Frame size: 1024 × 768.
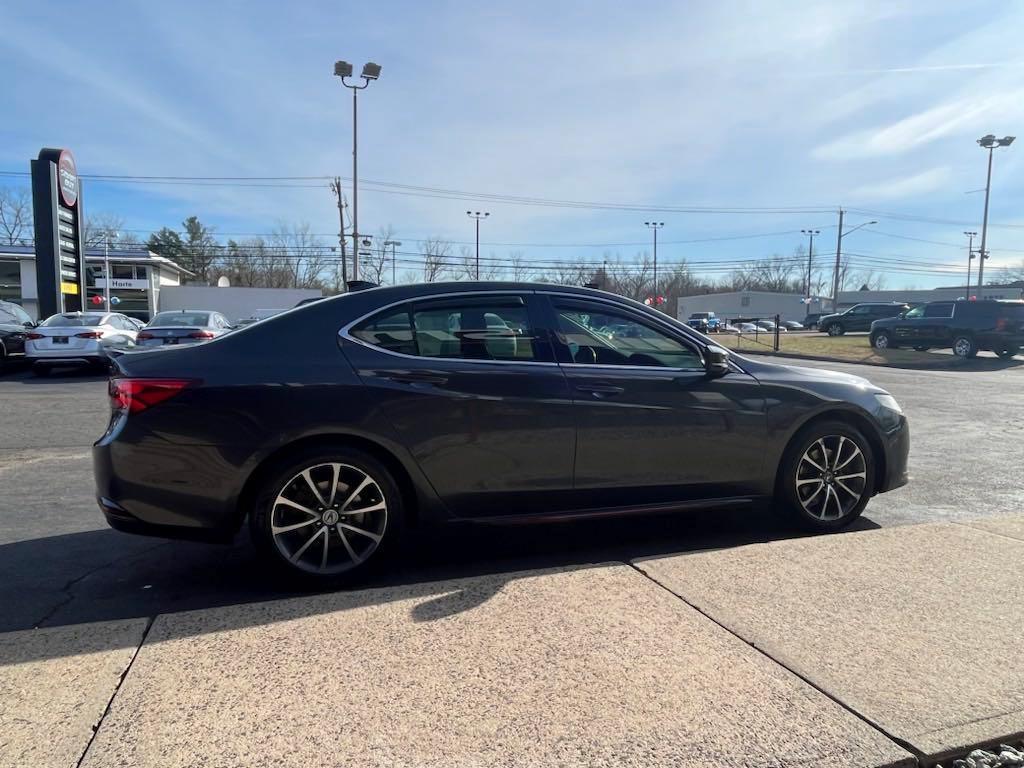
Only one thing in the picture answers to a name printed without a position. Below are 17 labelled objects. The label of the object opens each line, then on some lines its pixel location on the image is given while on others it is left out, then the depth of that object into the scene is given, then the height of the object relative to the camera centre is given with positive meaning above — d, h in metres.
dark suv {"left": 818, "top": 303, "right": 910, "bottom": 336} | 39.19 +0.39
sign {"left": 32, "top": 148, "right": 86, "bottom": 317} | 19.30 +2.46
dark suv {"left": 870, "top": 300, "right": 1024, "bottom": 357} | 20.09 -0.04
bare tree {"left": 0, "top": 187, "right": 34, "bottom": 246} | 65.31 +7.48
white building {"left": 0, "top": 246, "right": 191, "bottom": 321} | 44.81 +2.13
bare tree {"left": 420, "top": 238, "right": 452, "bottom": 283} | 58.97 +4.59
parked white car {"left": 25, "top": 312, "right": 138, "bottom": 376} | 13.91 -0.72
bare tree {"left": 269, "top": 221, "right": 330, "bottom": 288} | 66.25 +5.02
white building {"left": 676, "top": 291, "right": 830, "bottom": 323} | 88.12 +2.39
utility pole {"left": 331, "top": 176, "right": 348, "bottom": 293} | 38.81 +6.03
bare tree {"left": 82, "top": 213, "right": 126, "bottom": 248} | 53.88 +6.16
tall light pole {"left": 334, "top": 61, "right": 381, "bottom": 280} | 26.89 +9.72
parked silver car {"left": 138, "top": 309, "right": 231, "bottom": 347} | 13.40 -0.38
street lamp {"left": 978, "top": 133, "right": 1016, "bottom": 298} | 38.31 +10.60
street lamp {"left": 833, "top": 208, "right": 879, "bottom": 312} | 65.96 +5.26
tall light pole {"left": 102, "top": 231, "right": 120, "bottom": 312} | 40.05 +2.09
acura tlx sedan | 3.32 -0.60
